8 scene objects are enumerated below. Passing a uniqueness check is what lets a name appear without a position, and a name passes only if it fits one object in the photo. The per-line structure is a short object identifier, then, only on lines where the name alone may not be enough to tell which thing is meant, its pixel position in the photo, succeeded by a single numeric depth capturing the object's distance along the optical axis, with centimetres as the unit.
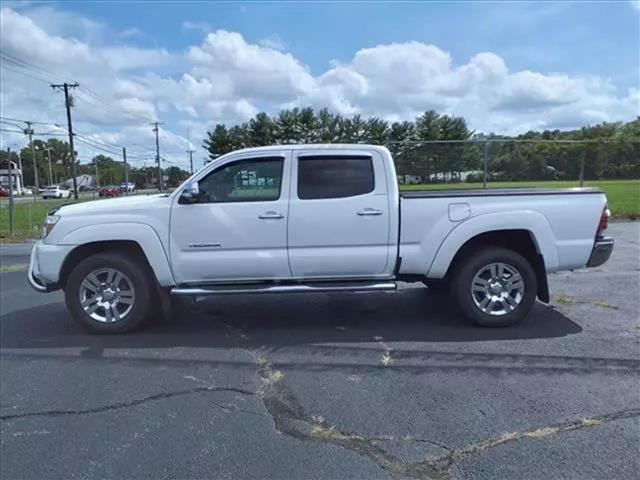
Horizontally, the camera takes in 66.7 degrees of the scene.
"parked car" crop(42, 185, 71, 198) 6441
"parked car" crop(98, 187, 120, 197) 6202
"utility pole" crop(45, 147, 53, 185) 10094
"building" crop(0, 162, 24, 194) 7461
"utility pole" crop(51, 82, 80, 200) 4834
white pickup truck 505
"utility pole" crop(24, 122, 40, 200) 5892
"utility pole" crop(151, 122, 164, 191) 6962
